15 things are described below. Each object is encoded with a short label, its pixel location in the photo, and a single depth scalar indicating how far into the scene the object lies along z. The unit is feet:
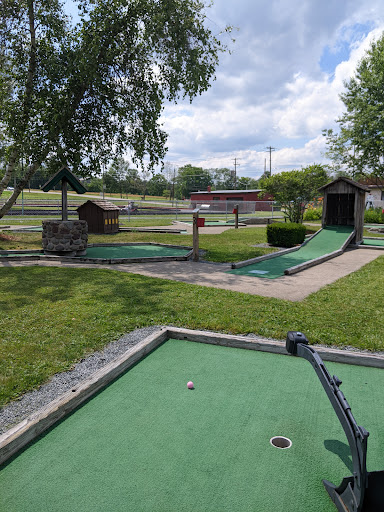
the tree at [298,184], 61.57
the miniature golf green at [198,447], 6.98
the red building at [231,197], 146.72
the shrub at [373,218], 87.71
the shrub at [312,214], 93.48
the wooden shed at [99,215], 57.57
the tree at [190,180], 344.28
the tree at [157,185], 301.43
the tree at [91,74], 42.14
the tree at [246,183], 382.22
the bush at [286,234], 45.44
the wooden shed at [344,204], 49.29
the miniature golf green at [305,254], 30.42
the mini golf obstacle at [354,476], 5.76
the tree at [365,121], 77.51
